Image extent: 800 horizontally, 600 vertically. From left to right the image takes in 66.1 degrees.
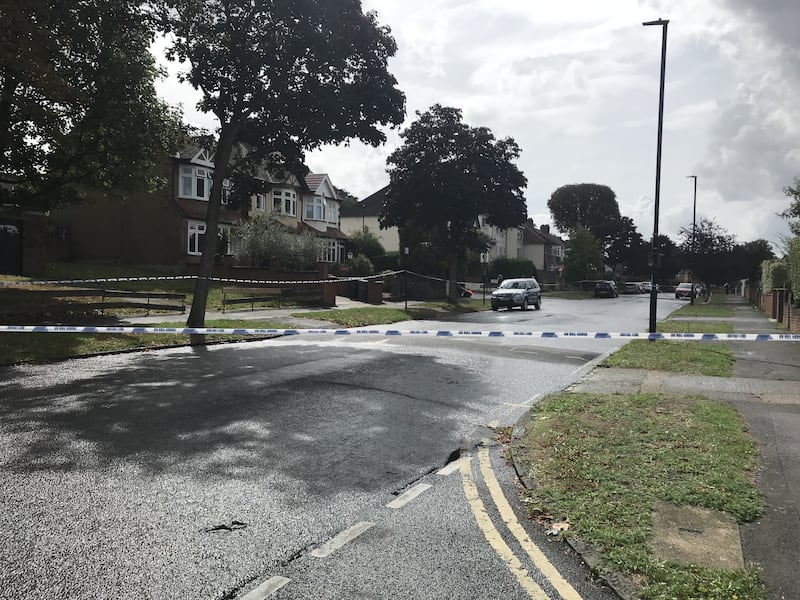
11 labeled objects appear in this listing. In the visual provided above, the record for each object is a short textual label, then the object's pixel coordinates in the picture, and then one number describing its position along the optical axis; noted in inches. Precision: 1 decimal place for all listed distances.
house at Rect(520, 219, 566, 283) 3472.0
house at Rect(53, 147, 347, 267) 1433.3
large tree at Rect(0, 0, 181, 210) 525.3
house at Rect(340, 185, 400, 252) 2486.5
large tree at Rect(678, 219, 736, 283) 1680.6
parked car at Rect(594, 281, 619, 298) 2116.1
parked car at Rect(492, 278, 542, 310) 1205.1
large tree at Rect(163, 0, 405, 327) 600.1
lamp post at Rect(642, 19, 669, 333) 667.4
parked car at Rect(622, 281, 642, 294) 2805.1
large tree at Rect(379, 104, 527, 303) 1288.1
